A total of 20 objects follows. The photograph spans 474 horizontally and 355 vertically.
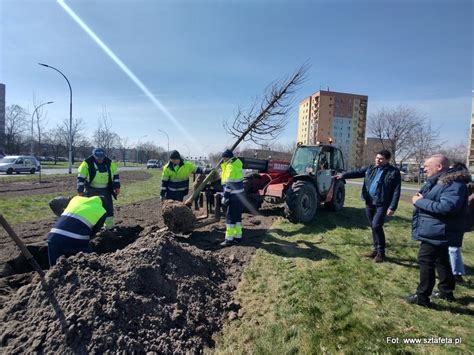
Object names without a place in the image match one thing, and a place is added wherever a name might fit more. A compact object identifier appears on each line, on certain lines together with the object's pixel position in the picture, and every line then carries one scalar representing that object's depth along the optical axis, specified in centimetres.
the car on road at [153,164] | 5295
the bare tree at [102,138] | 3679
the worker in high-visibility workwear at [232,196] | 599
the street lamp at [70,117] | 2266
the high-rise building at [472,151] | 5481
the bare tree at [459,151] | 5241
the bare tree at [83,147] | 5921
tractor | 753
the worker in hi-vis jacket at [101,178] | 629
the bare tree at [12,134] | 4462
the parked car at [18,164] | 2669
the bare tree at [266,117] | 827
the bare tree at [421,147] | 3425
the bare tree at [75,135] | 4152
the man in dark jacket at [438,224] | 349
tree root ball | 605
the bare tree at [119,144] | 6183
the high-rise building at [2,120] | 4847
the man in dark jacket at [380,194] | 511
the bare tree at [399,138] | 3609
